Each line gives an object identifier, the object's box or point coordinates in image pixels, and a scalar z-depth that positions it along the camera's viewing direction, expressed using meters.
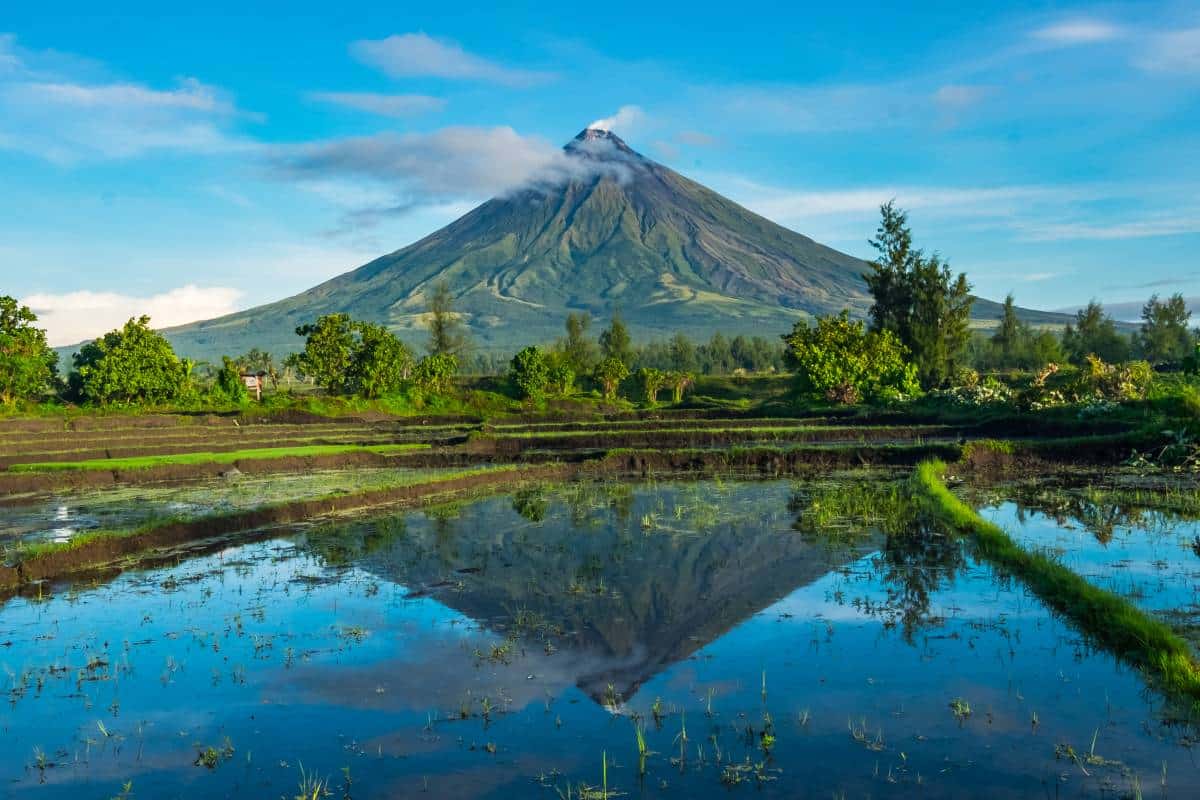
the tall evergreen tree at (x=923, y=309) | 56.28
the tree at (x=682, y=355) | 124.81
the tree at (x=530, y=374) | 65.94
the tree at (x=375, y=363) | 58.56
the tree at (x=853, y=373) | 46.19
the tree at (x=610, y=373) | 74.12
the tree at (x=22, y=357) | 49.31
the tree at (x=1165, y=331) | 84.62
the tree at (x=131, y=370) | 51.19
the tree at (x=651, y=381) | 73.12
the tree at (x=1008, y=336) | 89.00
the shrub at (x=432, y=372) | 62.50
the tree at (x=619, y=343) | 98.38
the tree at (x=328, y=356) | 59.23
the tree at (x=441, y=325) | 85.06
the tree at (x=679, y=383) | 71.69
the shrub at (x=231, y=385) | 56.51
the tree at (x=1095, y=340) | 78.31
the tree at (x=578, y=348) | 87.56
